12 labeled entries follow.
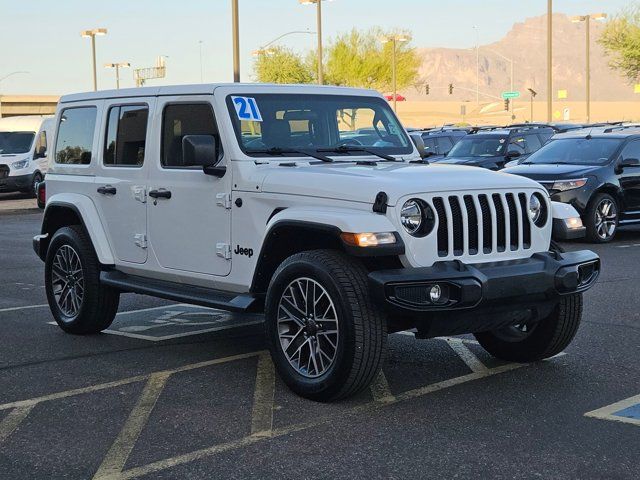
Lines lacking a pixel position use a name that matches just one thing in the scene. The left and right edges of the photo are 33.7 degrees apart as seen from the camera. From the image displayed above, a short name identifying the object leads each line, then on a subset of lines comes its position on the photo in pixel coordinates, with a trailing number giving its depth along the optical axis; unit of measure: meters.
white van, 28.89
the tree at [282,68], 84.81
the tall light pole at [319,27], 41.62
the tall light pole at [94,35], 56.59
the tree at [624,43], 55.94
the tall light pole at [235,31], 22.88
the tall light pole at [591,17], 50.53
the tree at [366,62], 85.50
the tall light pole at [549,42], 36.06
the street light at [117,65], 78.62
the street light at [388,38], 68.81
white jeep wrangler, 6.04
